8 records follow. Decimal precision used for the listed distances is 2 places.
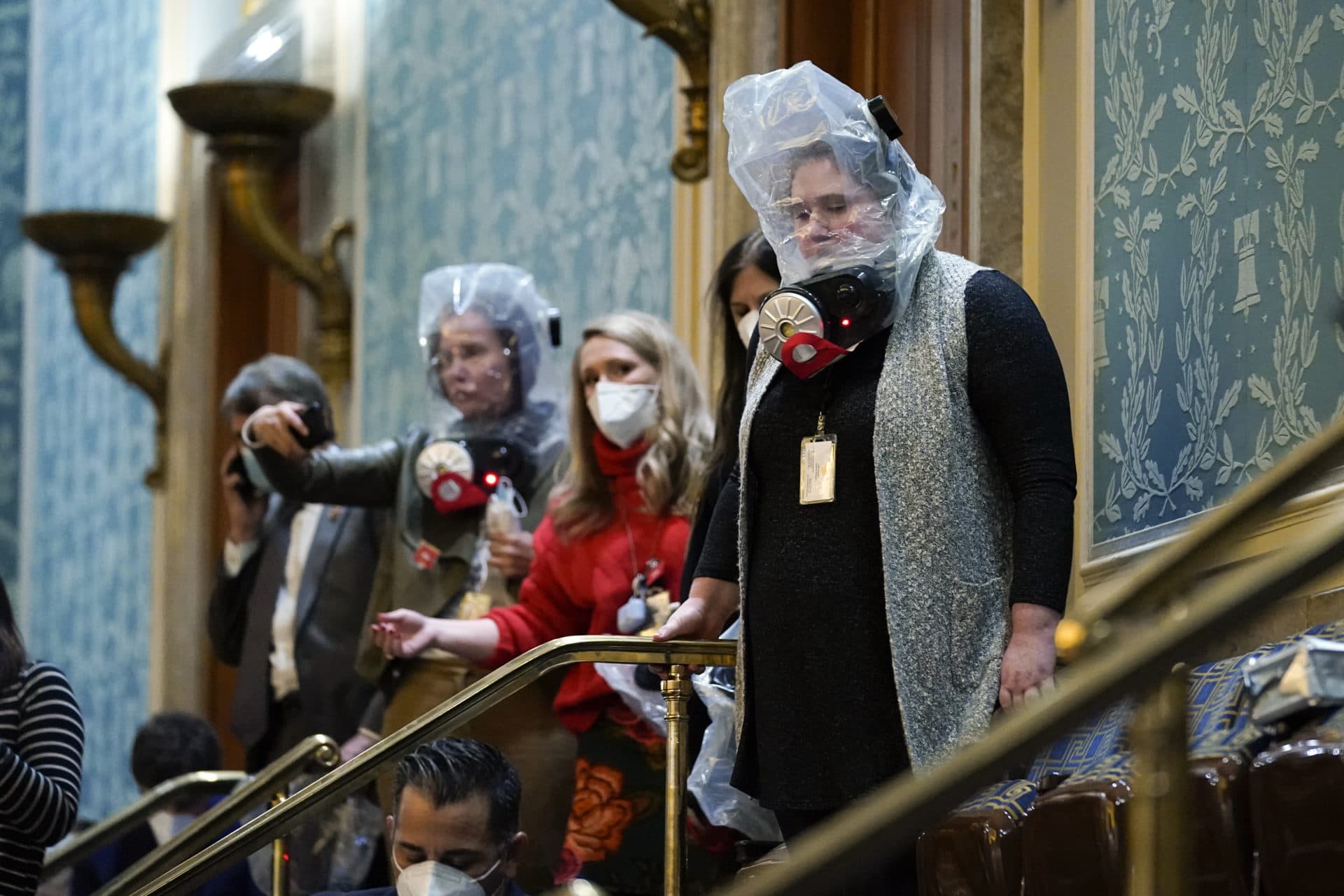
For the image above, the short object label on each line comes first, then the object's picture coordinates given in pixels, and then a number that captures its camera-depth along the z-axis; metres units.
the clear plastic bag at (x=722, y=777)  6.07
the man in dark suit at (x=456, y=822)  5.87
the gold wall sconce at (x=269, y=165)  14.36
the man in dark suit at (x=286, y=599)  9.39
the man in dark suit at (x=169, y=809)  9.25
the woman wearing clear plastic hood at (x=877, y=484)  5.12
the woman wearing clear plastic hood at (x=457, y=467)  8.30
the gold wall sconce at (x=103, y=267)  16.37
